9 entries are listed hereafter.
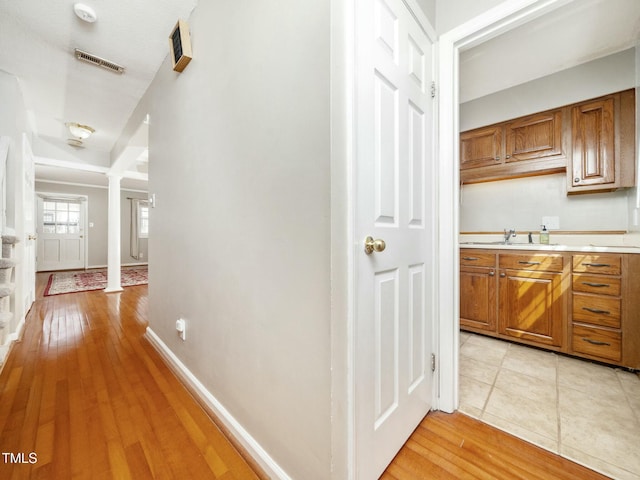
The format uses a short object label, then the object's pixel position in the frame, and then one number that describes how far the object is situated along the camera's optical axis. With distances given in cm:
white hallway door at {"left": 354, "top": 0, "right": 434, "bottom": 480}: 84
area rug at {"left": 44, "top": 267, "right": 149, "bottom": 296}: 448
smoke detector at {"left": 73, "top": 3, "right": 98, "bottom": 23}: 164
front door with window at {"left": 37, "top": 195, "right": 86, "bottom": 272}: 635
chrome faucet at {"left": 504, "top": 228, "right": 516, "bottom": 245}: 267
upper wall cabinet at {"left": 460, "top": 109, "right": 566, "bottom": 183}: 232
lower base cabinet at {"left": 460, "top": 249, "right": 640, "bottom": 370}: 178
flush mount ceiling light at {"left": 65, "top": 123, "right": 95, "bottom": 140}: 333
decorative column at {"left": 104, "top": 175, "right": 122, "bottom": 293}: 445
